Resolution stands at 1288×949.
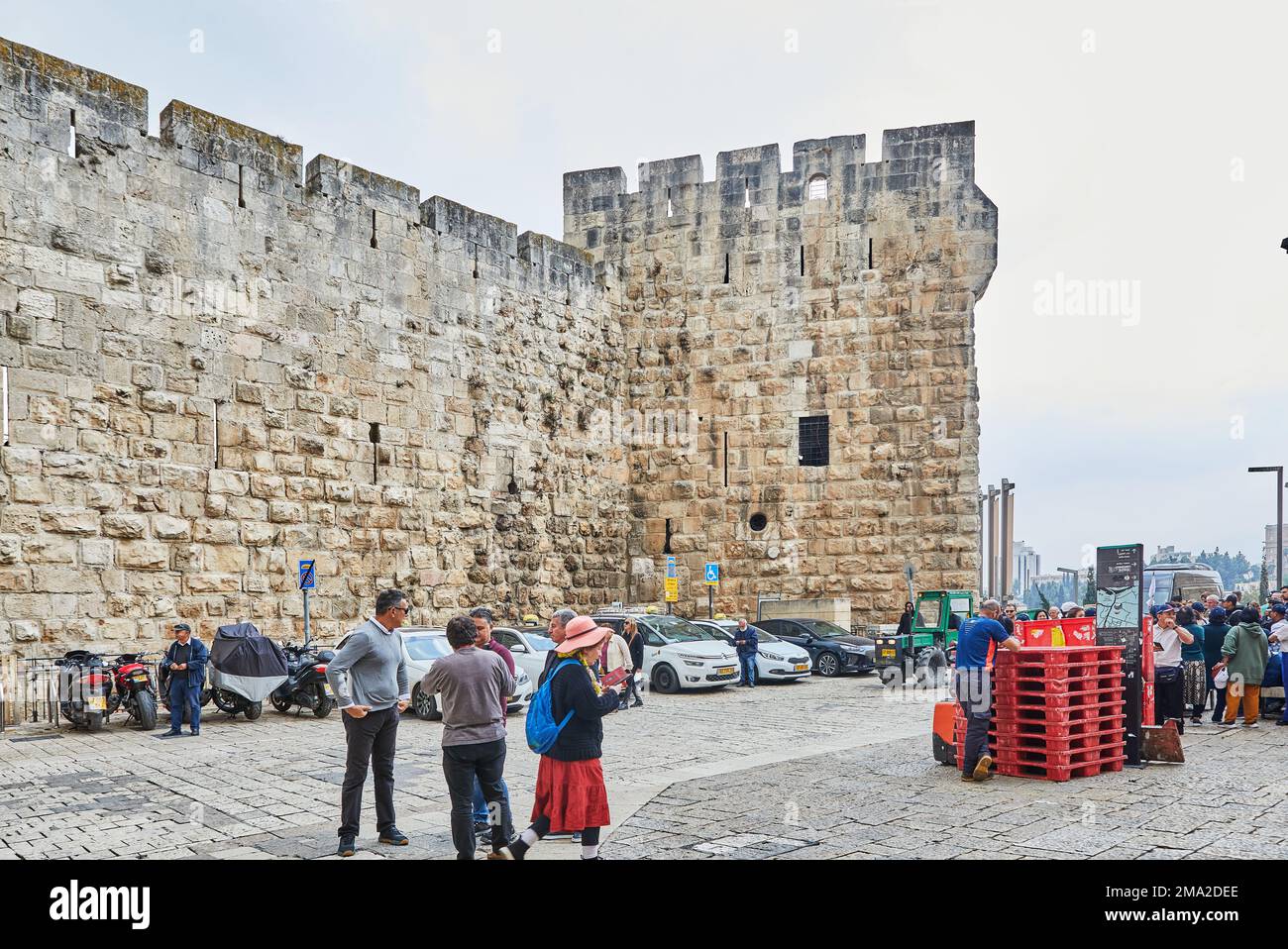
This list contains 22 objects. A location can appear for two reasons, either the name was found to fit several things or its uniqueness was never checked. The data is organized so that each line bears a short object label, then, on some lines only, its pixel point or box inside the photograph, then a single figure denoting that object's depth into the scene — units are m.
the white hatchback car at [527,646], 14.67
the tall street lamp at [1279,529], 35.56
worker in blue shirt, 8.38
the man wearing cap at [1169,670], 11.36
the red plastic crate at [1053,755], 8.23
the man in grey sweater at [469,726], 5.91
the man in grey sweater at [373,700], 6.41
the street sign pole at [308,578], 15.13
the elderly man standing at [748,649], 18.09
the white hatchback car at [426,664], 13.29
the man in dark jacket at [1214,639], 13.17
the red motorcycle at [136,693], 12.19
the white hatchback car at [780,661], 18.42
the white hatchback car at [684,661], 17.03
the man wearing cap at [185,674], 11.88
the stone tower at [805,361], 21.25
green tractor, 17.83
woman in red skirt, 5.76
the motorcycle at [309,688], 13.26
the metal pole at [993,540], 41.94
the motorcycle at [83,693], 11.80
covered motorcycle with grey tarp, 12.80
